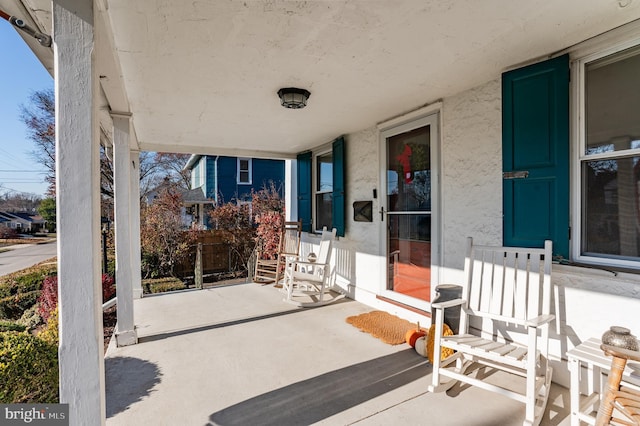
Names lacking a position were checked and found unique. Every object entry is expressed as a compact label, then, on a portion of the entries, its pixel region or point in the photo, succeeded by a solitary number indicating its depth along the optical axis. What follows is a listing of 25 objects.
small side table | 1.71
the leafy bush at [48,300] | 4.09
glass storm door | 3.58
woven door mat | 3.25
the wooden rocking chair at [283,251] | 5.74
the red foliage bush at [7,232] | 5.43
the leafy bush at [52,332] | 2.78
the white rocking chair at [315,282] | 4.55
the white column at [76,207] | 1.38
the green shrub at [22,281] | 5.10
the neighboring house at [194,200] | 11.18
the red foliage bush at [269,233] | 7.18
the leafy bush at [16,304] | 4.71
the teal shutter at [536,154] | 2.31
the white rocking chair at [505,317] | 2.02
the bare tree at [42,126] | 8.12
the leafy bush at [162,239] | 7.50
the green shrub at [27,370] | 1.95
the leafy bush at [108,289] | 4.54
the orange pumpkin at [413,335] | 3.02
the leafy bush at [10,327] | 3.07
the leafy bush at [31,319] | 4.05
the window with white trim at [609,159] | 2.05
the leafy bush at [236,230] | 8.33
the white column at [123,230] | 3.12
